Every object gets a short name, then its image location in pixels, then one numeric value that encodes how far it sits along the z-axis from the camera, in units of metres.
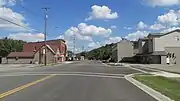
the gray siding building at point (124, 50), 49.94
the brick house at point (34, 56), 44.90
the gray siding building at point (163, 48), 33.28
